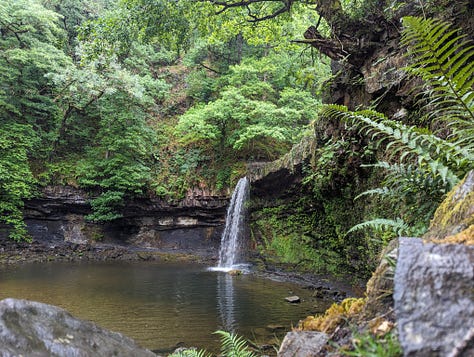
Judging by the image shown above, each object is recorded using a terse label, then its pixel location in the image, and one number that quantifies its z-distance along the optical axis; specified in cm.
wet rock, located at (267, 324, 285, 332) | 560
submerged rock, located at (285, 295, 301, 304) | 731
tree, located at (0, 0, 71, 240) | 1331
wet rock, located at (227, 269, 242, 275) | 1055
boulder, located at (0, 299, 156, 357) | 176
